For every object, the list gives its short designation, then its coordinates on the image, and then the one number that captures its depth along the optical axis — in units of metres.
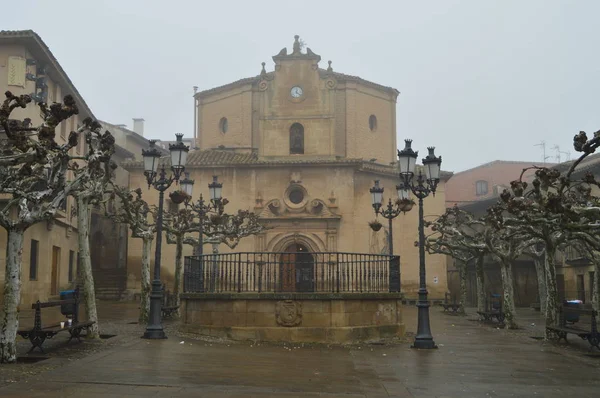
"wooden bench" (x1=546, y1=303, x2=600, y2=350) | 15.02
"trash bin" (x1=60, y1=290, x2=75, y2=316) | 14.71
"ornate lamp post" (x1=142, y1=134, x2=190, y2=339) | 16.06
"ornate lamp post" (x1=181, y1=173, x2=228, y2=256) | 22.73
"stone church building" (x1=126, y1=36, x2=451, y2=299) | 38.19
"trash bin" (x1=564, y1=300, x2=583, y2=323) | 16.87
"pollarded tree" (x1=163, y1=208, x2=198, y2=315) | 22.59
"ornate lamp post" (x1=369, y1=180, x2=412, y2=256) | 22.53
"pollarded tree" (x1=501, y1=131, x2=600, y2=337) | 10.99
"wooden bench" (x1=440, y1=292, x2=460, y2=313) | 30.58
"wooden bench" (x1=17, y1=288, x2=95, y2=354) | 12.48
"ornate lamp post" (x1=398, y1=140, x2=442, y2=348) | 15.21
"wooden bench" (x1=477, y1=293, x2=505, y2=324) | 23.75
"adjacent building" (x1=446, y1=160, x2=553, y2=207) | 62.12
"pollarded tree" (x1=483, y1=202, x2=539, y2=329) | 21.55
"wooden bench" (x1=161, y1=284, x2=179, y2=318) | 22.80
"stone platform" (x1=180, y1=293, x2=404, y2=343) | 15.32
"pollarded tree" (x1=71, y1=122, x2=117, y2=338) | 14.24
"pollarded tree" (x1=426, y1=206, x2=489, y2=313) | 25.20
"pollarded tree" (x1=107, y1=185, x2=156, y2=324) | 20.27
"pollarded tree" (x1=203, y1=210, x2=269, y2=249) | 28.03
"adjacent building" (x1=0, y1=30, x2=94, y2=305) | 28.55
